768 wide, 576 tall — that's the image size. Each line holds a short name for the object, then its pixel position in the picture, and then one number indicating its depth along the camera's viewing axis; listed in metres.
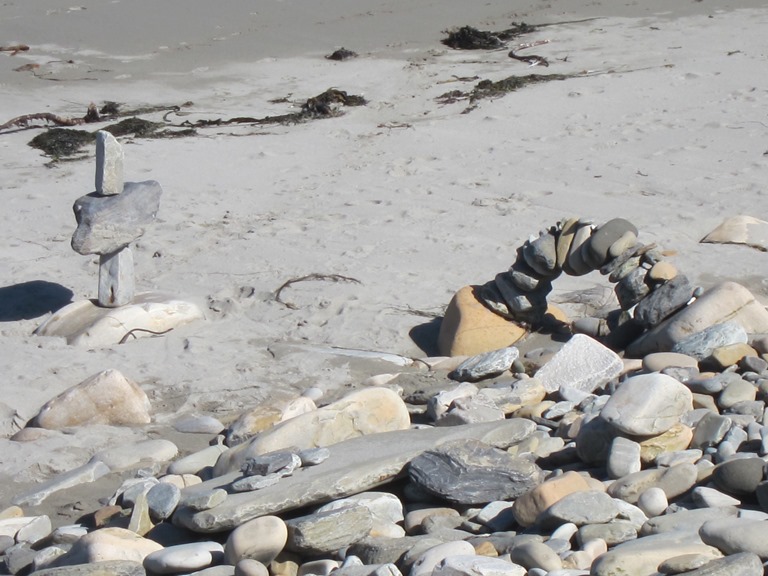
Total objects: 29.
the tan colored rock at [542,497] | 6.79
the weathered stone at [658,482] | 7.01
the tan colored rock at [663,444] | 7.59
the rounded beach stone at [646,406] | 7.52
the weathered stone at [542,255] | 10.75
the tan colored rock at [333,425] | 8.02
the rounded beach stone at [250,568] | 6.34
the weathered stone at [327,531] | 6.57
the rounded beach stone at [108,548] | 6.66
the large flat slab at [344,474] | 6.84
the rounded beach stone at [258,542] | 6.54
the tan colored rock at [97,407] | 9.33
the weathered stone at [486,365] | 10.13
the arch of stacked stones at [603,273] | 10.52
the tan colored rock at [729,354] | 9.30
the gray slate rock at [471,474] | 7.20
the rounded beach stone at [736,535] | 5.81
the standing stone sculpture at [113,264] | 11.10
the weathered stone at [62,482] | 8.08
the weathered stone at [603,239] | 10.52
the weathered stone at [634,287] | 10.67
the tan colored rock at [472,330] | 10.87
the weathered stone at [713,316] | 10.12
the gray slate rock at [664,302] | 10.43
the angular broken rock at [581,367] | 9.60
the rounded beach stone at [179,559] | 6.61
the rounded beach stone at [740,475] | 6.75
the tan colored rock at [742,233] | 12.73
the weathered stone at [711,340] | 9.67
